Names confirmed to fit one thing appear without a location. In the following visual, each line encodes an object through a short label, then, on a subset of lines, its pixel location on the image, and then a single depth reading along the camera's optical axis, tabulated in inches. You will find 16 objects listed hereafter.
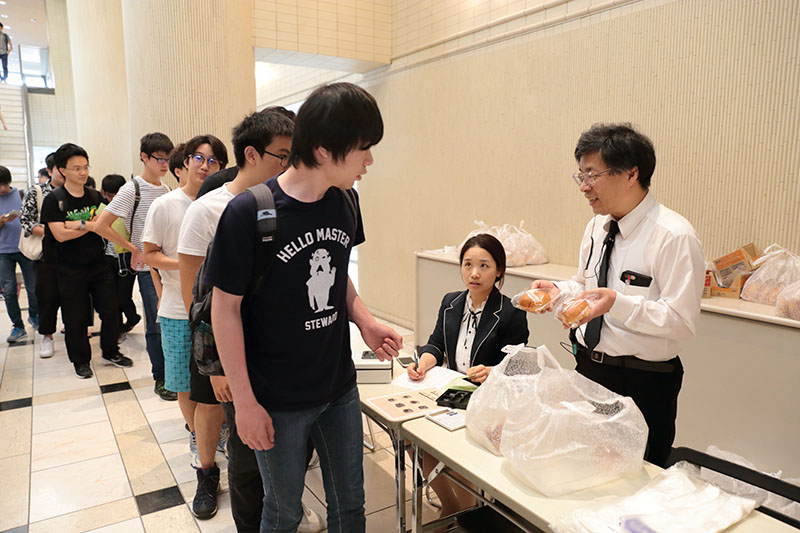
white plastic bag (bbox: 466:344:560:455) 58.1
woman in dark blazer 91.5
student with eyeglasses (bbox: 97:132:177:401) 138.9
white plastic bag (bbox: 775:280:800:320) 90.3
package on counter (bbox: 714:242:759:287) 111.9
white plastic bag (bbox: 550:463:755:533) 44.6
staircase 455.2
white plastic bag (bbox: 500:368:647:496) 50.8
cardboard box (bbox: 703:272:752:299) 109.9
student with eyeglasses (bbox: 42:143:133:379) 152.8
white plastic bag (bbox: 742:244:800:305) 102.3
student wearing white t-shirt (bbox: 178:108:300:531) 68.1
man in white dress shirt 63.7
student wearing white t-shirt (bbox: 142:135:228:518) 98.4
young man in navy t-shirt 47.7
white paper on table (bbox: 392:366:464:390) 83.1
